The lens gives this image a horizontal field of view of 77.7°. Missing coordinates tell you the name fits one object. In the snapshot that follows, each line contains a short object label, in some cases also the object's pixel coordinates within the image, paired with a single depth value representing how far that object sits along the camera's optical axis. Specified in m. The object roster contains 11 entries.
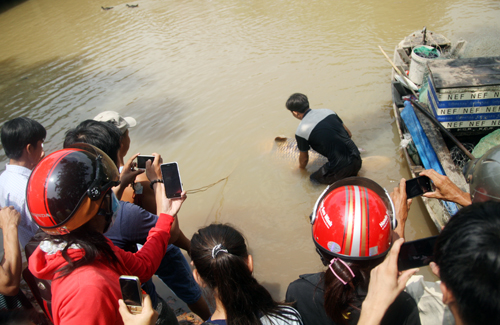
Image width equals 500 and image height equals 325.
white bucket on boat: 4.74
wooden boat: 3.21
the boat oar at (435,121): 3.12
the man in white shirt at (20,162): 2.42
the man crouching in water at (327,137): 3.92
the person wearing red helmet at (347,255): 1.43
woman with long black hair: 1.42
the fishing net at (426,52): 4.91
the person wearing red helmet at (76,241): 1.30
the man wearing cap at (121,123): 2.69
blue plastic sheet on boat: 3.38
